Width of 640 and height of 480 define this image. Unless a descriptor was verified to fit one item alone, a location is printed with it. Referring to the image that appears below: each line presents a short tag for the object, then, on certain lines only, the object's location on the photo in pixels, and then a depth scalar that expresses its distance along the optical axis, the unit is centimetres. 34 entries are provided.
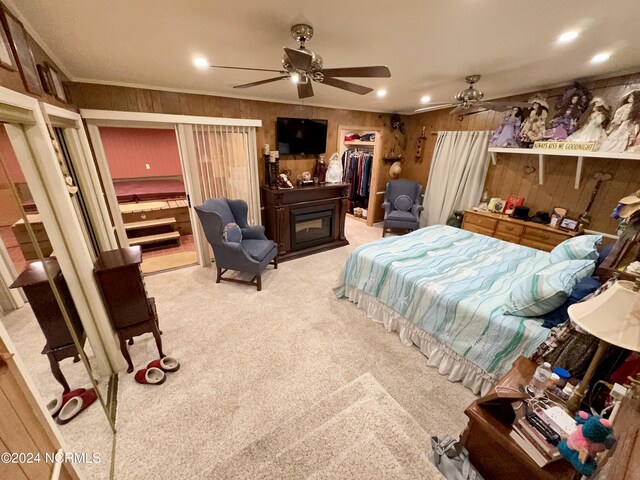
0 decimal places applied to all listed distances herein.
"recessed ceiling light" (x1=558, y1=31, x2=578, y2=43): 154
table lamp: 77
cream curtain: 389
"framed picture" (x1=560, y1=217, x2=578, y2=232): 292
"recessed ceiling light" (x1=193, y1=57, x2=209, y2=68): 200
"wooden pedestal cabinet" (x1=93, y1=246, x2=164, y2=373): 166
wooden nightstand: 93
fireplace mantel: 362
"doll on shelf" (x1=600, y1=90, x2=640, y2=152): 235
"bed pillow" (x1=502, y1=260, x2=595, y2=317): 148
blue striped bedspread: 163
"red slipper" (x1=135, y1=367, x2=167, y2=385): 177
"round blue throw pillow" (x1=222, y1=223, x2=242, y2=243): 289
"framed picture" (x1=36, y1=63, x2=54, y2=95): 157
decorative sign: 263
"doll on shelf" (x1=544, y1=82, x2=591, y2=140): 267
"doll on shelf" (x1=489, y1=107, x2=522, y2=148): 332
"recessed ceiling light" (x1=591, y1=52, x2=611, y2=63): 190
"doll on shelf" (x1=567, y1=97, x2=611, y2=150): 257
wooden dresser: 303
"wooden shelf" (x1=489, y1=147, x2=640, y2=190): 241
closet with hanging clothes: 508
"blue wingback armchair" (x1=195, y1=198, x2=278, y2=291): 281
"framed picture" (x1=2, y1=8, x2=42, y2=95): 116
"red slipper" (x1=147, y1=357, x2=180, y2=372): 187
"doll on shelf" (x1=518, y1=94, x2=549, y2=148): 302
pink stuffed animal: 74
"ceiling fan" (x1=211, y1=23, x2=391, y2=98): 137
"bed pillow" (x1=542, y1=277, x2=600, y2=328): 146
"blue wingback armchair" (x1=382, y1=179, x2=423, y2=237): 446
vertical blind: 326
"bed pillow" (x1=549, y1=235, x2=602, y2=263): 179
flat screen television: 373
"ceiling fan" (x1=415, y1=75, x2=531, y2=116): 247
